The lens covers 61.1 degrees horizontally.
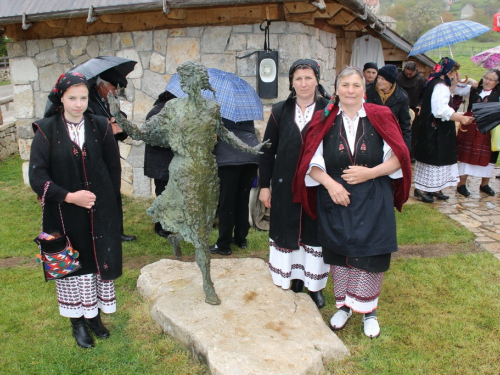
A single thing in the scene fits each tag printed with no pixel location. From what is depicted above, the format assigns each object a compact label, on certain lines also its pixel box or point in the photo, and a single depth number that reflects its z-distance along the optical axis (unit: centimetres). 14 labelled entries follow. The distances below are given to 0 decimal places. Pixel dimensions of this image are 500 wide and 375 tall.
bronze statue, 286
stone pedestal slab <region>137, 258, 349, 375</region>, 273
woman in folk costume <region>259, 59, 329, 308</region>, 334
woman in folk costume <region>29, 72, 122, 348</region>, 277
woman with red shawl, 283
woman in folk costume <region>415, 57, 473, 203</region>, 601
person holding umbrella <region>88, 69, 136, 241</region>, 444
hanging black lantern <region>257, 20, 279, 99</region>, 574
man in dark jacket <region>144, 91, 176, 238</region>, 493
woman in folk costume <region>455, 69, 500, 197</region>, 646
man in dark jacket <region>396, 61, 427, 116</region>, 816
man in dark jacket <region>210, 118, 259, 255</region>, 449
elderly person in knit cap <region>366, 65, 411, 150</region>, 512
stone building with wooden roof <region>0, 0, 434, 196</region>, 572
